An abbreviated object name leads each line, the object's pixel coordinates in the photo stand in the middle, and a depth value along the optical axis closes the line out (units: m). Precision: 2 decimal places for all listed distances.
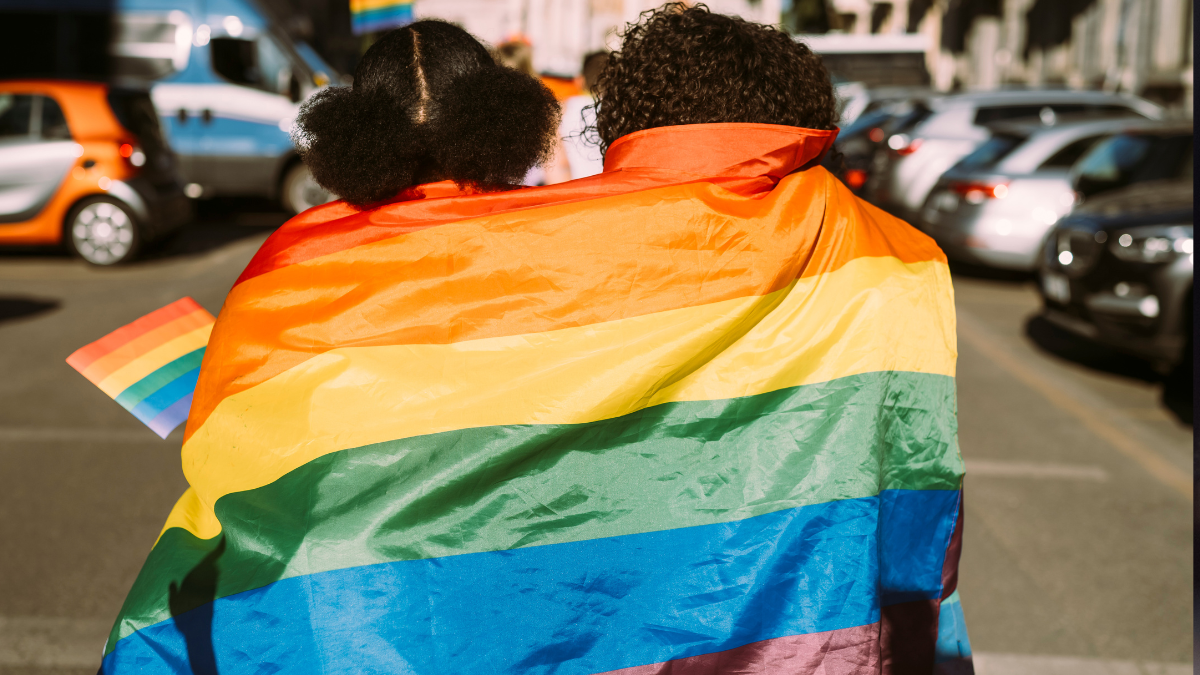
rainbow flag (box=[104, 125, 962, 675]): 1.65
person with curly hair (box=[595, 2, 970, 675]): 1.73
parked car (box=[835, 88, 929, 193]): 13.47
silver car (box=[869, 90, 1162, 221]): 11.80
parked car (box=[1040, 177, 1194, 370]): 6.39
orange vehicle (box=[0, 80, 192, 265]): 9.98
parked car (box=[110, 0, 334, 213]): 12.55
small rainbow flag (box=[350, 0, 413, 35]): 11.07
